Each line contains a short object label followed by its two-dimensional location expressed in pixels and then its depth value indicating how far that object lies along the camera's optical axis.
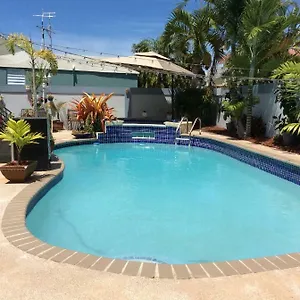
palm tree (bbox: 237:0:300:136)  11.53
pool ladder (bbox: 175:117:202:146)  14.58
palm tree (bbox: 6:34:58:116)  9.75
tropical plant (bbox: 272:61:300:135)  10.27
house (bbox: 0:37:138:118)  16.72
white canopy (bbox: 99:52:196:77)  14.69
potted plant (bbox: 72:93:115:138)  14.91
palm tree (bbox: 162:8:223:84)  16.28
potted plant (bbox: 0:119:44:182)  6.26
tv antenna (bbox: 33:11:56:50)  24.94
